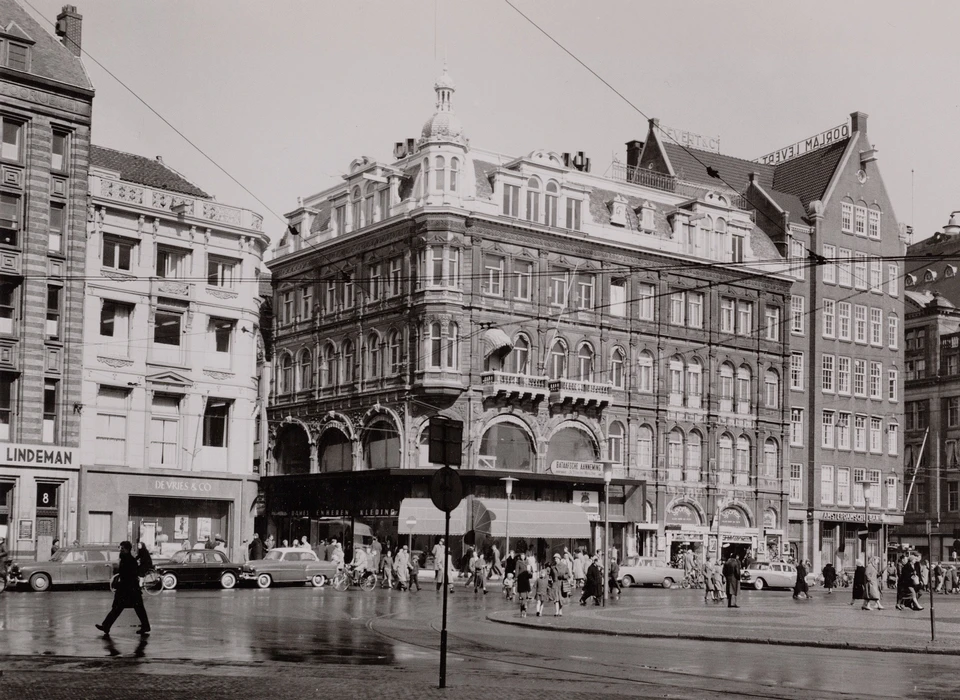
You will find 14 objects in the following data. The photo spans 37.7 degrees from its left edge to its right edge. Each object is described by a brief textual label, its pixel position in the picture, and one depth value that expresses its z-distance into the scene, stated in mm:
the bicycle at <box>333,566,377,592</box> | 47406
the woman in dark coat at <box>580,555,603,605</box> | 38219
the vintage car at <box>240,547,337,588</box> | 46344
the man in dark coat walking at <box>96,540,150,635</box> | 22500
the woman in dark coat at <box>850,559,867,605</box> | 42278
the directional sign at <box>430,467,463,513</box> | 16672
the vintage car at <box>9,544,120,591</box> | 39600
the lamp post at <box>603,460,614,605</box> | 42684
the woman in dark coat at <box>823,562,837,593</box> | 61325
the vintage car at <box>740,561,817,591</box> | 58812
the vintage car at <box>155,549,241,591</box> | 42812
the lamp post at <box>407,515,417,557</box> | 59744
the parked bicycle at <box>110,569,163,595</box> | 38281
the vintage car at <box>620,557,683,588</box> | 58469
